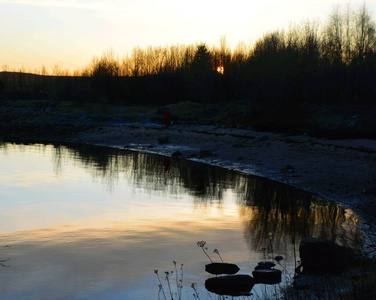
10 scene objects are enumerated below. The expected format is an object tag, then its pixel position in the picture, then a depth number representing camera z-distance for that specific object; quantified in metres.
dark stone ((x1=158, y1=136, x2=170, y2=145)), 33.59
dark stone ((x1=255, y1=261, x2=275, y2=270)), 8.93
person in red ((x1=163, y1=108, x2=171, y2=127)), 41.62
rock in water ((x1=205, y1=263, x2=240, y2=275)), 8.91
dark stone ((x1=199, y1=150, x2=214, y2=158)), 27.20
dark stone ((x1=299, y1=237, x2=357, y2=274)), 8.63
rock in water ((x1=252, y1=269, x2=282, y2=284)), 8.37
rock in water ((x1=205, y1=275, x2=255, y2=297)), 7.94
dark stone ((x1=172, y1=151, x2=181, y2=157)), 28.67
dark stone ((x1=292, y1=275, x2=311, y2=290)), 7.48
